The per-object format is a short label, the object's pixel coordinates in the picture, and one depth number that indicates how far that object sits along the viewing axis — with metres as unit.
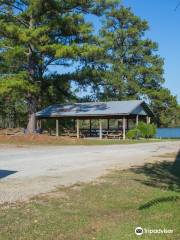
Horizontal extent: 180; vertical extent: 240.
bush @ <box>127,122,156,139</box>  41.88
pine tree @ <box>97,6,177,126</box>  61.78
